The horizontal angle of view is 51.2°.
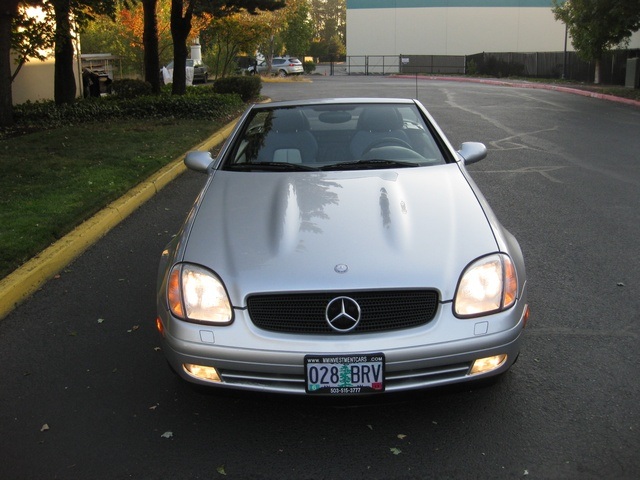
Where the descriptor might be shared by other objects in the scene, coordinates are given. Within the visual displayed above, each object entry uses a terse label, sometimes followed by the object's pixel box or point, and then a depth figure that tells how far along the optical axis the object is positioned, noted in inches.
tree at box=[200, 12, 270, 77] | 965.8
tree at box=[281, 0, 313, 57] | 1905.6
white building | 2092.8
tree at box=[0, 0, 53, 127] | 503.4
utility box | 999.4
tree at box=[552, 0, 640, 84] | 856.3
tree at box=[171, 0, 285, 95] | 705.0
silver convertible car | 117.4
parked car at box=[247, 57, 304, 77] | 1884.8
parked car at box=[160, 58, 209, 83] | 1512.8
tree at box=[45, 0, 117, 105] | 589.5
